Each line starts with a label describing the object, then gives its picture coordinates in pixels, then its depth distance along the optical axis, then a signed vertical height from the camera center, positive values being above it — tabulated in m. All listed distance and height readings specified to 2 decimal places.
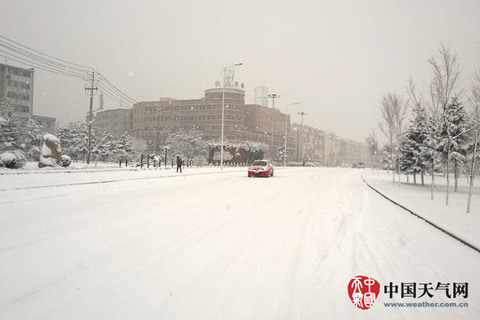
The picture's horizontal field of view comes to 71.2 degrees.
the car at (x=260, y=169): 31.11 -0.89
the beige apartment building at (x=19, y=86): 90.56 +18.07
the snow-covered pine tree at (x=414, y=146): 24.47 +1.40
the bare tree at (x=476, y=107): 12.48 +2.53
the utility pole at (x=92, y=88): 41.83 +8.31
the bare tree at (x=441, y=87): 15.32 +3.74
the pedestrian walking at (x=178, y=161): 33.12 -0.50
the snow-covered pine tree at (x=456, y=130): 20.19 +2.25
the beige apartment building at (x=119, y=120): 155.62 +16.14
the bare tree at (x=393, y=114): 27.98 +4.33
